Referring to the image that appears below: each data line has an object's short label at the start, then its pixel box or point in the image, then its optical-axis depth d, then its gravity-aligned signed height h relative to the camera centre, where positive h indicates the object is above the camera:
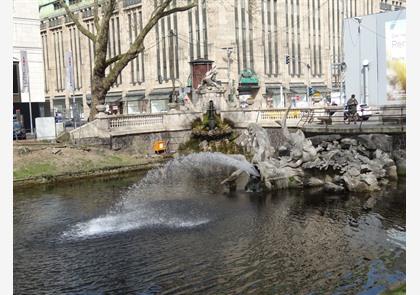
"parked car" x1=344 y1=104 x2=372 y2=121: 30.61 +0.08
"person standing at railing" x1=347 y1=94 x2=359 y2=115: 30.91 +0.45
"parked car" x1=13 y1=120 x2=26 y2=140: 36.97 -0.49
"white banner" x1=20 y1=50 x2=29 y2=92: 43.66 +4.98
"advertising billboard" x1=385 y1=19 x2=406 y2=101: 38.19 +4.09
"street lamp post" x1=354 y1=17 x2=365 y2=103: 42.12 +3.88
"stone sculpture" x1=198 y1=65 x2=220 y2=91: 39.53 +2.83
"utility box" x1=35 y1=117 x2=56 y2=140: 36.16 -0.38
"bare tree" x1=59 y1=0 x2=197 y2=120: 35.62 +4.68
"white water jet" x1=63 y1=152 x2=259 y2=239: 17.28 -3.32
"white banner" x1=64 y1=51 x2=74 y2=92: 50.23 +5.25
